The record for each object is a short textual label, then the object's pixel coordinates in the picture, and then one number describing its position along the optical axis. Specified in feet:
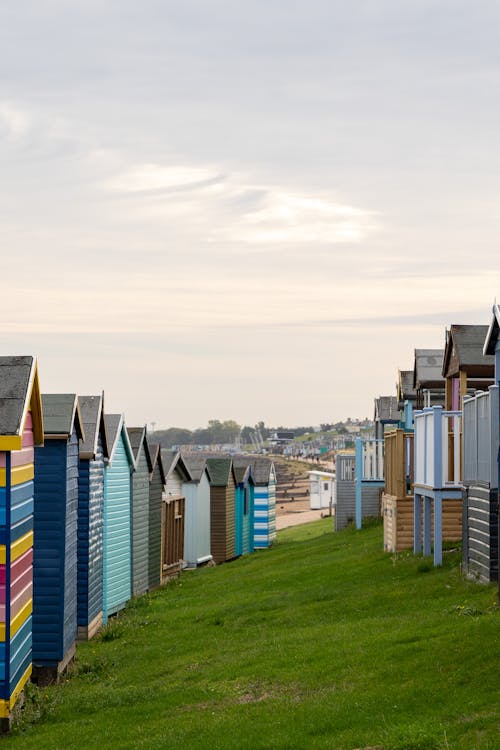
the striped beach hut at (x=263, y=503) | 189.88
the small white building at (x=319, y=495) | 416.26
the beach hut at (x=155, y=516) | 104.68
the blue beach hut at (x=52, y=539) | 60.59
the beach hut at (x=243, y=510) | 169.68
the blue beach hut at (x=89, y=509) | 70.95
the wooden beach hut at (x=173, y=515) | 117.29
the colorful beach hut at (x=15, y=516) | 44.01
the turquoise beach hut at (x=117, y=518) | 81.15
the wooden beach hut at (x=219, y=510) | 152.87
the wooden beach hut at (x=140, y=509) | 94.84
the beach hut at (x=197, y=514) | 134.41
